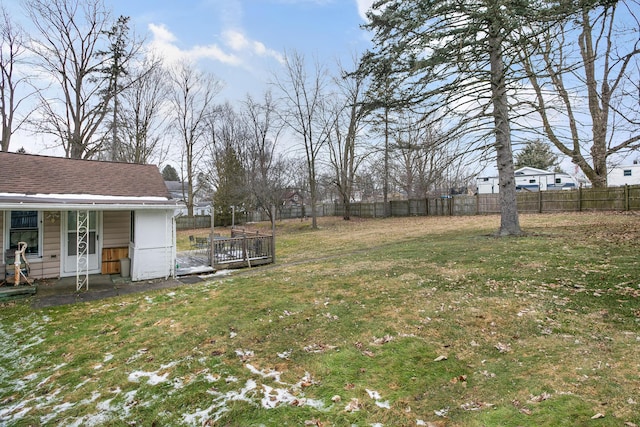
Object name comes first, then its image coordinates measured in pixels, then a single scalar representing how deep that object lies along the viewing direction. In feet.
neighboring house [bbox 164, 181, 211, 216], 150.10
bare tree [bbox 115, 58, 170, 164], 81.35
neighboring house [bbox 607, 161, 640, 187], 112.88
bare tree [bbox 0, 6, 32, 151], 59.57
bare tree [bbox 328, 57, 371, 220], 86.07
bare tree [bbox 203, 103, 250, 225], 105.19
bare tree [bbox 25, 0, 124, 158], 62.23
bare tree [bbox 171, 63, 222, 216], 102.68
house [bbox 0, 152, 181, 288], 27.99
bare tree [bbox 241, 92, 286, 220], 90.43
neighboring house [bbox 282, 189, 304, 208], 183.73
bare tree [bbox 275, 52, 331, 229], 82.79
